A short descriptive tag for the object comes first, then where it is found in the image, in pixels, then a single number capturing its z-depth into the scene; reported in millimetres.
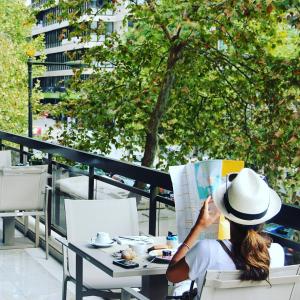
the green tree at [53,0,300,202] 11438
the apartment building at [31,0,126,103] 13023
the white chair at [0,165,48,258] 7039
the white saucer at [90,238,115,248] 3875
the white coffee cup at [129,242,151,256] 3729
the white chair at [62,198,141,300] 4594
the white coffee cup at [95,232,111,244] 3920
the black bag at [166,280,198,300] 3100
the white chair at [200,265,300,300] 2582
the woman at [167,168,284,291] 2742
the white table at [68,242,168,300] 3403
